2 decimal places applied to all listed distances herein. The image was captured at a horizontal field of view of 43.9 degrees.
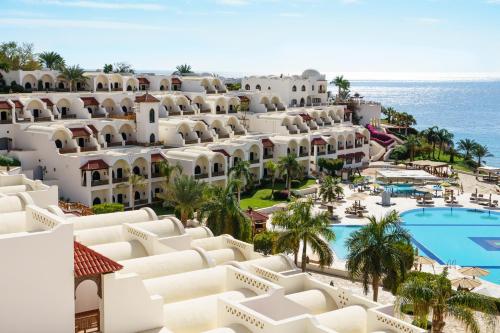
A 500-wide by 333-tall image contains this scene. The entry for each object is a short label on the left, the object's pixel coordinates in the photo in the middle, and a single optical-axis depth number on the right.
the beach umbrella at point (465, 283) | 34.85
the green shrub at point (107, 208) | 48.19
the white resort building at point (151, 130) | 55.69
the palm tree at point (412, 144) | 86.31
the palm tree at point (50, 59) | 82.00
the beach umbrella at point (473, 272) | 37.00
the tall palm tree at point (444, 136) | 90.12
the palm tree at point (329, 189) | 57.66
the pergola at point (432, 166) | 76.69
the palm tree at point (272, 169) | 62.24
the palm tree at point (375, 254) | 28.59
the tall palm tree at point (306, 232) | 33.38
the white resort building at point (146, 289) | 18.41
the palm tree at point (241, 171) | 58.03
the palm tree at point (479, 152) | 84.51
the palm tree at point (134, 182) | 53.62
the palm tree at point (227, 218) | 38.53
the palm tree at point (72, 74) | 73.06
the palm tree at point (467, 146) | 86.43
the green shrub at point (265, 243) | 39.78
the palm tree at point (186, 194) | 43.94
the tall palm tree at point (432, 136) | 90.50
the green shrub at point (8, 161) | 53.13
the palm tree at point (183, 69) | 98.07
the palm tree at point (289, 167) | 62.09
